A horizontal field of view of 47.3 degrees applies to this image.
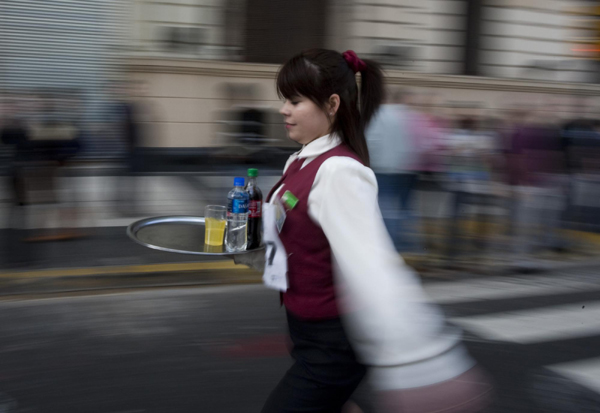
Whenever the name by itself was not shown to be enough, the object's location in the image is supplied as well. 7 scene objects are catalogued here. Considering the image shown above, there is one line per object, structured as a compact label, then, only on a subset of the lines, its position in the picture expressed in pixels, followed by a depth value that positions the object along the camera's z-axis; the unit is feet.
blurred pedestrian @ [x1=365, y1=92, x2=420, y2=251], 20.58
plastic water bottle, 6.76
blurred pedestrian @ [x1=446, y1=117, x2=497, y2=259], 23.76
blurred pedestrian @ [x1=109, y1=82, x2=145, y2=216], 26.63
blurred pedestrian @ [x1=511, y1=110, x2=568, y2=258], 23.27
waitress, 5.44
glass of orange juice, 6.98
